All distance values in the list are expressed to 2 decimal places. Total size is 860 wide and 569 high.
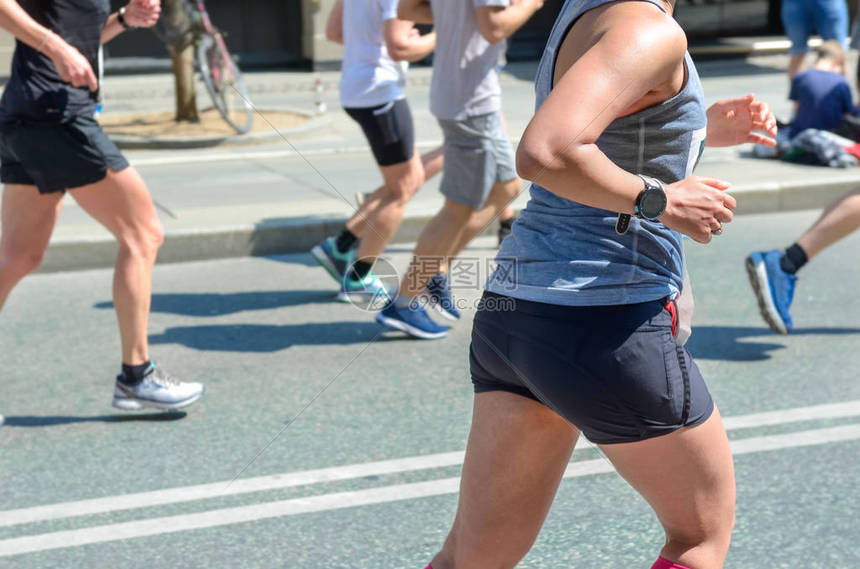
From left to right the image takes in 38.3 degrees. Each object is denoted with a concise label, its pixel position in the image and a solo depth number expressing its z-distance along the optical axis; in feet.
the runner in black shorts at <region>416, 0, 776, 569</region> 7.02
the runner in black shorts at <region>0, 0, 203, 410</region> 14.26
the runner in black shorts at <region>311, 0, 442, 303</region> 19.01
